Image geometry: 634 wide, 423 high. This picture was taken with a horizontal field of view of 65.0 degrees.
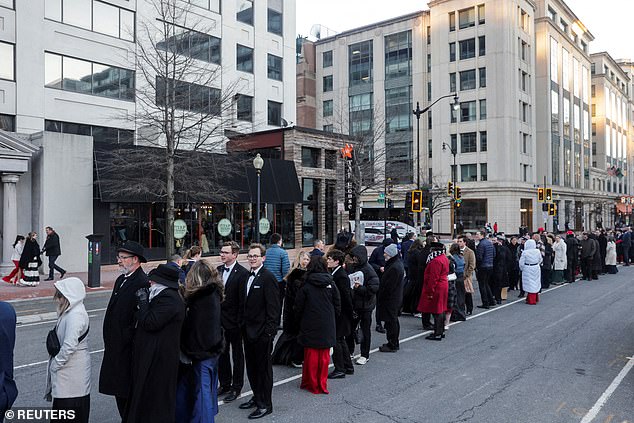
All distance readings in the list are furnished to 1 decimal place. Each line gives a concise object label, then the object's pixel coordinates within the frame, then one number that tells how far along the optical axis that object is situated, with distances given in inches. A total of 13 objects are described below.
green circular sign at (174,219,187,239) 936.3
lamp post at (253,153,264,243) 800.3
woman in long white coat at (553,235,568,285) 700.7
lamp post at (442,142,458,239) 2280.4
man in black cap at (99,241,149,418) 179.9
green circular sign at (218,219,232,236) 1050.7
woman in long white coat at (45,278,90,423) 175.0
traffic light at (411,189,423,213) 993.2
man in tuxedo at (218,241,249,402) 242.8
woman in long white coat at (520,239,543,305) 545.0
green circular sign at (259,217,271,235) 1078.4
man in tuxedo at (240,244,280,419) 231.6
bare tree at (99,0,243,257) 800.3
